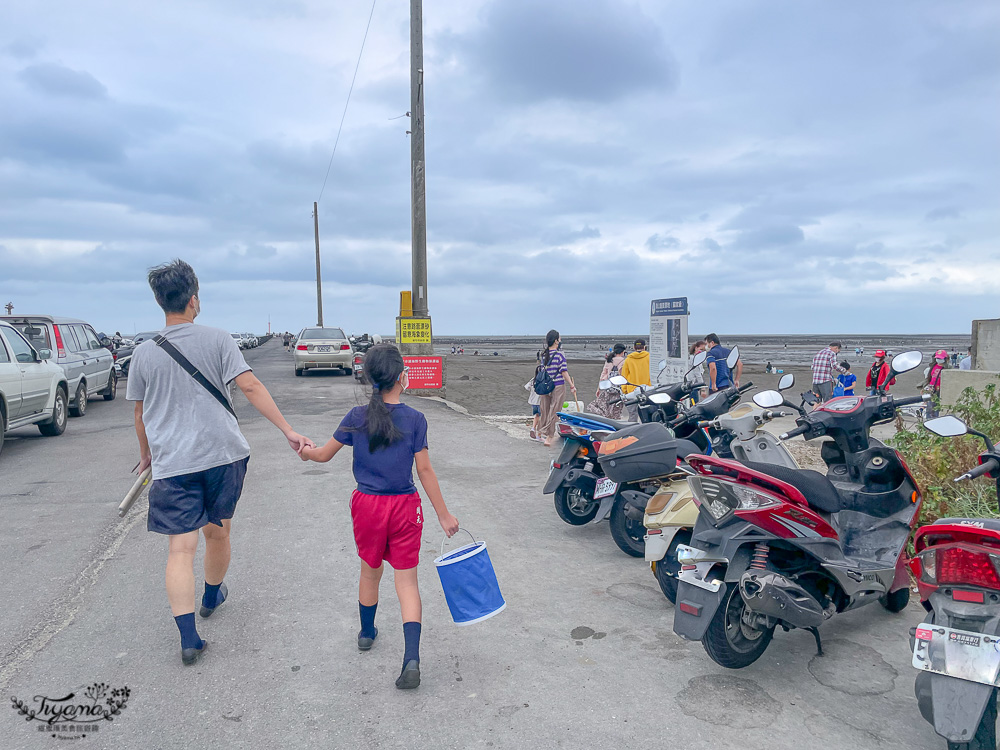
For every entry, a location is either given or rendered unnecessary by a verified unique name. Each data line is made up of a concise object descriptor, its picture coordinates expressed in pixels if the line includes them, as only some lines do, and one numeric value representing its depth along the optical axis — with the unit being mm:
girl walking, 3568
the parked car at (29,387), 9727
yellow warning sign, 17828
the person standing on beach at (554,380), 11016
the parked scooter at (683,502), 4668
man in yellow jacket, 11883
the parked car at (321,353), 23438
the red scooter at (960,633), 2744
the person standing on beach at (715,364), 9898
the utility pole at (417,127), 17750
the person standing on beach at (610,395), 11039
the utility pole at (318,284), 49188
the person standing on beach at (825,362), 15516
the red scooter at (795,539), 3688
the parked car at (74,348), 13062
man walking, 3830
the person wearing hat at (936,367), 13970
